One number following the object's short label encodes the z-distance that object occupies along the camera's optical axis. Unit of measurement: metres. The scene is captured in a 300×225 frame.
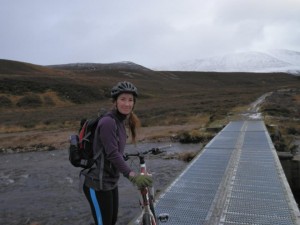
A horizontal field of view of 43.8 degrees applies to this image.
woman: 3.65
